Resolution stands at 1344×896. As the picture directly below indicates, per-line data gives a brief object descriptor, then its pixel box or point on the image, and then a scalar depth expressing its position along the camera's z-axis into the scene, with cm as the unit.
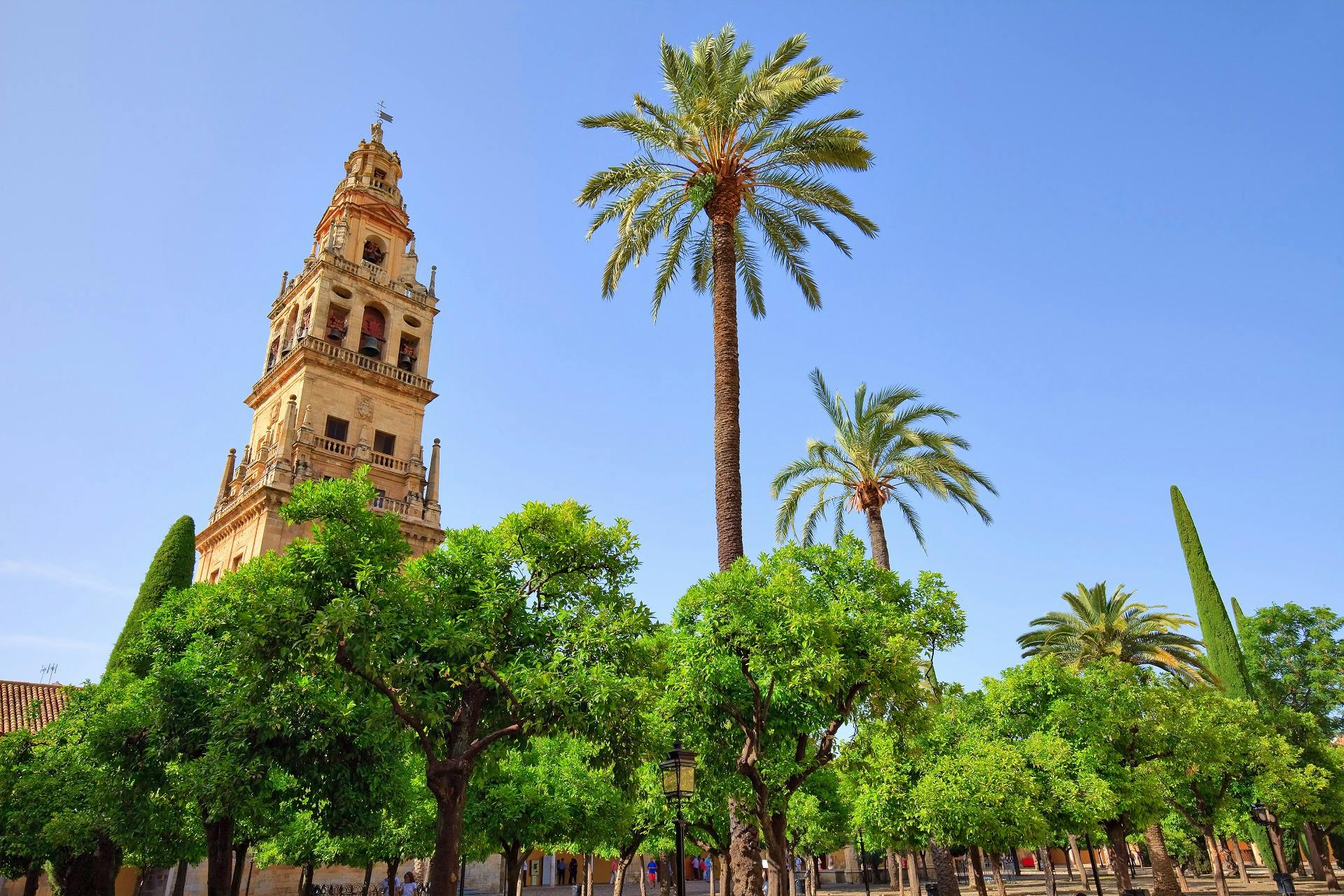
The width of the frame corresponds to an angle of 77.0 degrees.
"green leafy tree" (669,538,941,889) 1507
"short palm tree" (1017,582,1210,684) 3647
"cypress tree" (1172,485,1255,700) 4097
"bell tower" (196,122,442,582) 3553
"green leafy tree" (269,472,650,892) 1338
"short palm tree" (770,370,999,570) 2800
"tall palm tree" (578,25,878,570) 1927
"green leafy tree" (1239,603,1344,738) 3938
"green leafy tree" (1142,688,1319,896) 2727
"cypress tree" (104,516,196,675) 2941
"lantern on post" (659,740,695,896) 1354
